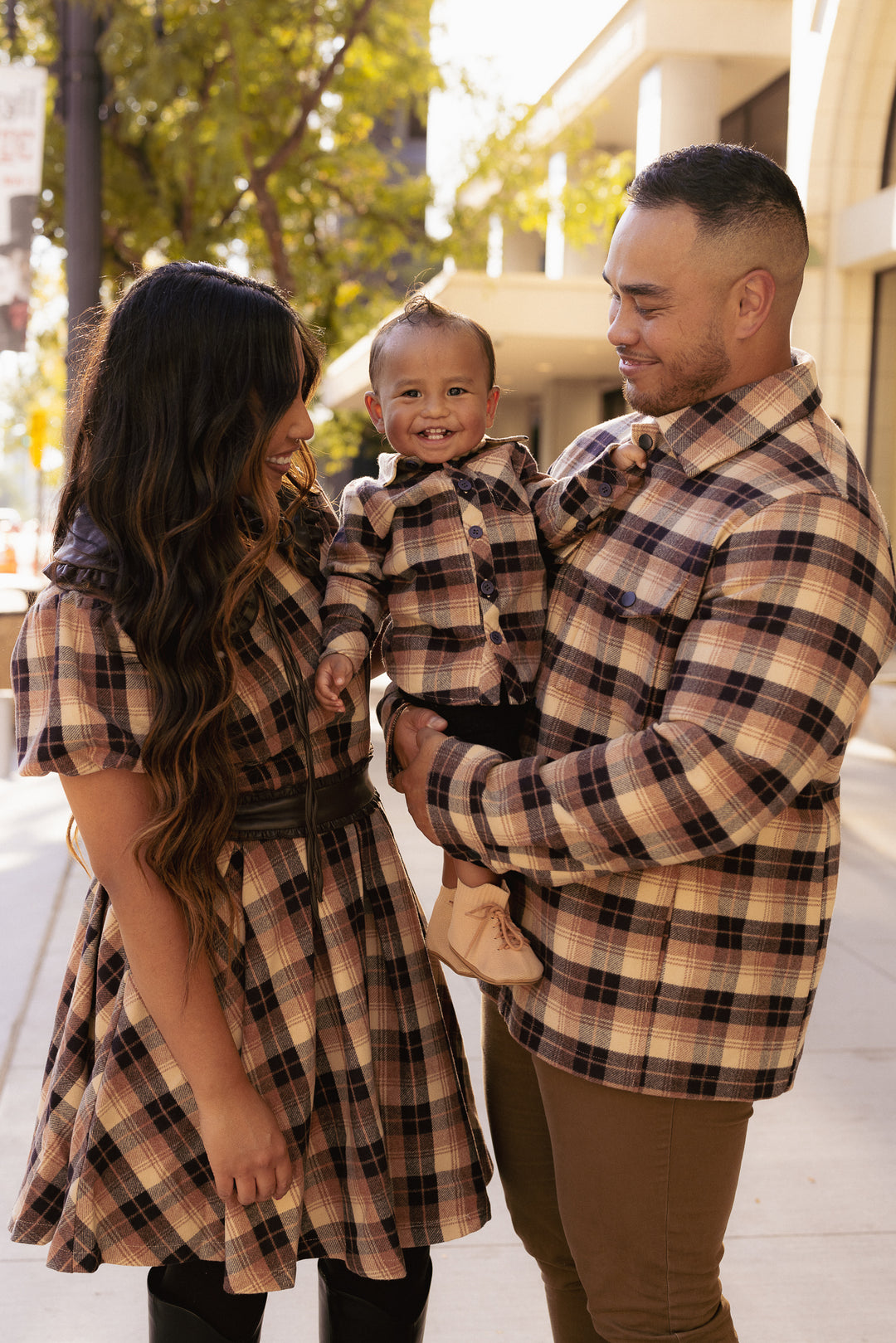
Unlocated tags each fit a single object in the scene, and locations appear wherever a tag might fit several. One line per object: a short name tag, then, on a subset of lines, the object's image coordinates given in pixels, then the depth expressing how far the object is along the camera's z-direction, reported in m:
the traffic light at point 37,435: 17.33
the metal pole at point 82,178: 6.87
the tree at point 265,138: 9.85
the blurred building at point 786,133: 11.62
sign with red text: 6.64
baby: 1.93
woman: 1.70
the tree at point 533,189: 11.12
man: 1.64
